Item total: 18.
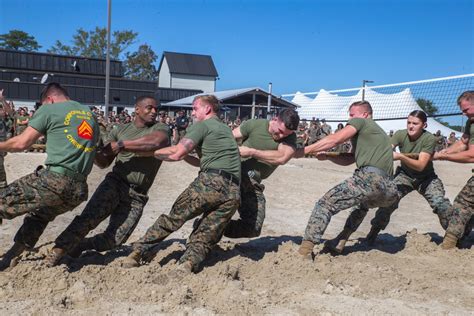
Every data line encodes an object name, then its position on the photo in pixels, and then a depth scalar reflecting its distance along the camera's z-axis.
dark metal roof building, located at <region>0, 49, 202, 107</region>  35.34
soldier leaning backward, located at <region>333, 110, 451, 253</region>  7.45
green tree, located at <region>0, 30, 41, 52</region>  68.50
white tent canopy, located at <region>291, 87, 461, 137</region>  27.55
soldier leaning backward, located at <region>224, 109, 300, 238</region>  6.40
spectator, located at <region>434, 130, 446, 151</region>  24.44
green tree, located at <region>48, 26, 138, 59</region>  64.94
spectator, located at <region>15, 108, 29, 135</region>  17.69
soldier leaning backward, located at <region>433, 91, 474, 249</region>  7.33
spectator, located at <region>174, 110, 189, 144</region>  20.94
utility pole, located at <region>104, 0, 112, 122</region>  22.52
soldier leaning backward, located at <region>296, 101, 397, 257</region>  6.30
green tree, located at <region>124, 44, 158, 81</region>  69.56
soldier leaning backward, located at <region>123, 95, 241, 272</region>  5.56
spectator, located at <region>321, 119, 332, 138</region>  24.48
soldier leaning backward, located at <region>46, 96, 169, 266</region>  5.71
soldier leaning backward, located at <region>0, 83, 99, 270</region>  5.11
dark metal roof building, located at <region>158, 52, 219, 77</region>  62.22
